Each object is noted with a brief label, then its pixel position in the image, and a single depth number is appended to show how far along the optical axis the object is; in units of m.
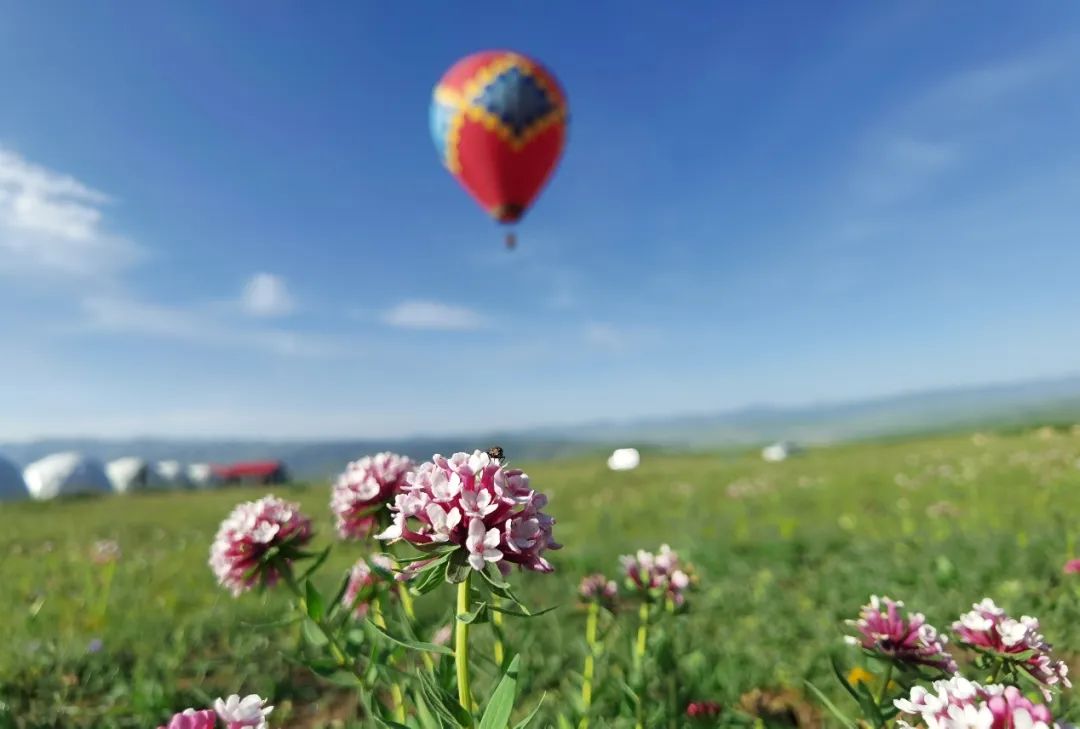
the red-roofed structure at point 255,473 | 45.22
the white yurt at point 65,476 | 39.88
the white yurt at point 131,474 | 44.72
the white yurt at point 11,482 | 37.71
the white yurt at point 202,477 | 48.03
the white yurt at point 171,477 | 47.81
